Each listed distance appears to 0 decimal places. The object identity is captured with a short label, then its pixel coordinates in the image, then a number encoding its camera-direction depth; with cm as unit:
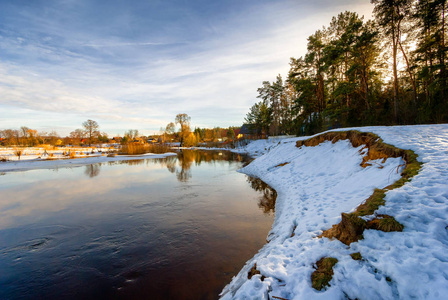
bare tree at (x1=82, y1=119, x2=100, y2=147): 6249
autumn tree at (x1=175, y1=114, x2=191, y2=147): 7094
